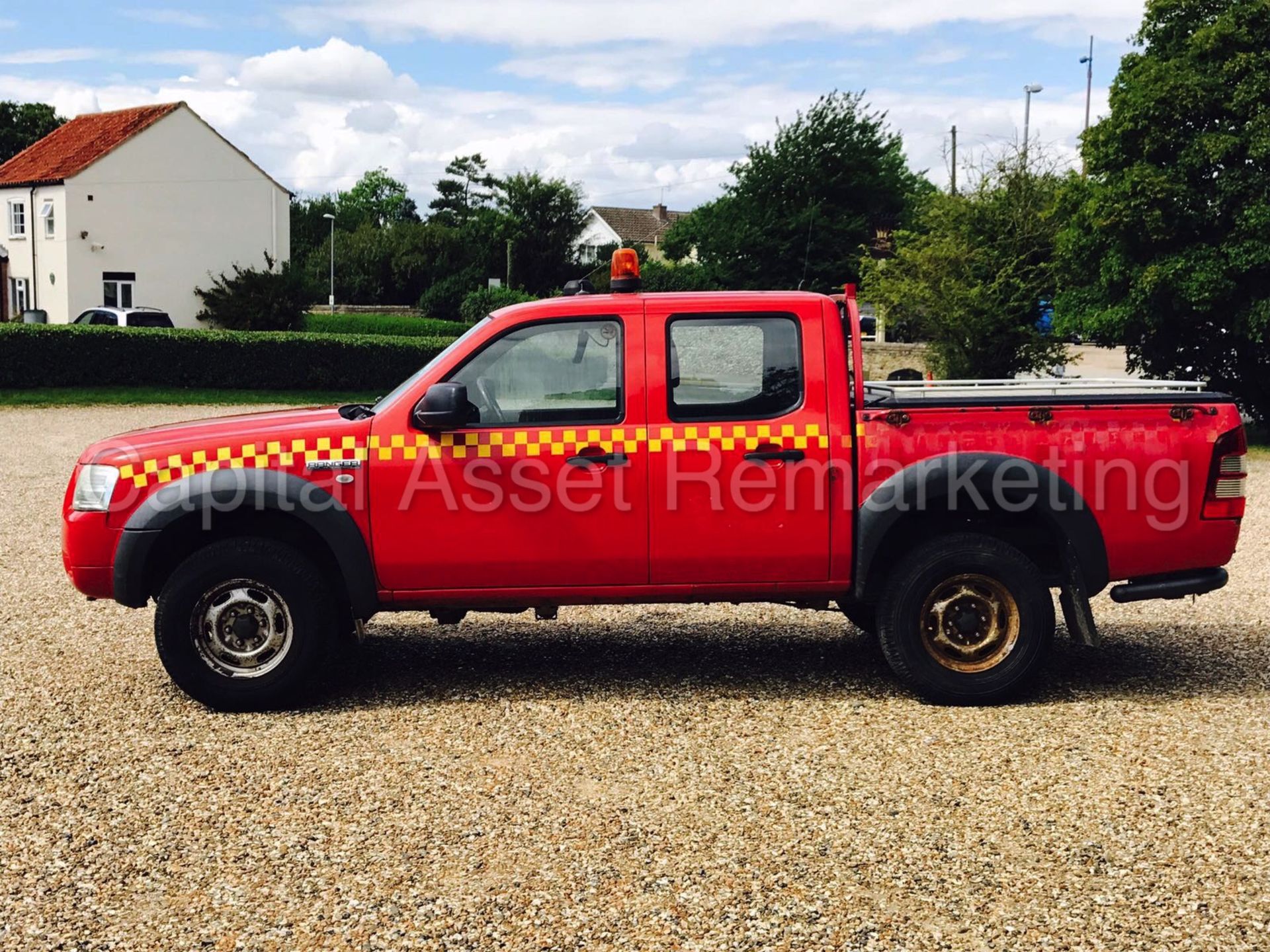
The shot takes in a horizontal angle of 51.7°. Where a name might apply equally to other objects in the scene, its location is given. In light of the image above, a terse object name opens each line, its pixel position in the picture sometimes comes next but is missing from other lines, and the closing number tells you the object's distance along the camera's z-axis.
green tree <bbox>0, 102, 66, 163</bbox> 59.06
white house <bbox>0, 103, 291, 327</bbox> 40.59
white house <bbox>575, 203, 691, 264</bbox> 89.06
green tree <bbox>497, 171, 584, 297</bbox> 65.31
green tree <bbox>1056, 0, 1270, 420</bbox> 19.06
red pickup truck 5.78
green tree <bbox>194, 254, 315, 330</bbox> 35.97
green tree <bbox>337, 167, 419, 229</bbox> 126.38
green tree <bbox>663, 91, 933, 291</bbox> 45.75
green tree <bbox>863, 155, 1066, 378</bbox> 24.81
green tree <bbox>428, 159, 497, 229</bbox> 86.19
